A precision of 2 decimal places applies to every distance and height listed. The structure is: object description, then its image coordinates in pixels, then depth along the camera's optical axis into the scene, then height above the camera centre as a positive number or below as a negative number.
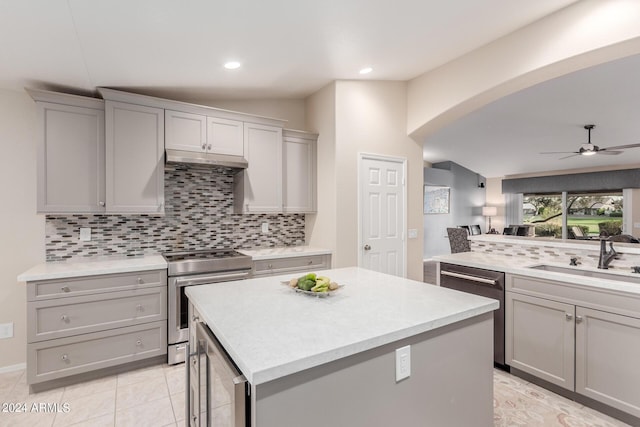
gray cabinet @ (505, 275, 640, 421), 2.05 -0.88
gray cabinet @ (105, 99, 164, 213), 2.79 +0.48
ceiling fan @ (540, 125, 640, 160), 5.49 +1.06
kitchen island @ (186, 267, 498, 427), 0.99 -0.49
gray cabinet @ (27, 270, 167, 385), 2.39 -0.87
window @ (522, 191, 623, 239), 8.45 -0.02
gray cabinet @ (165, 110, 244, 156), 3.07 +0.78
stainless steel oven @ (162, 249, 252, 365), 2.83 -0.62
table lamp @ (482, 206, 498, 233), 10.47 +0.04
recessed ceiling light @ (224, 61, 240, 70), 2.83 +1.30
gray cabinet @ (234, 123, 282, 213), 3.48 +0.42
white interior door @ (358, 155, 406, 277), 3.76 -0.02
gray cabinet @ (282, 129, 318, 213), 3.80 +0.49
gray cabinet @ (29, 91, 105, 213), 2.59 +0.48
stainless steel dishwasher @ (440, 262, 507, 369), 2.72 -0.65
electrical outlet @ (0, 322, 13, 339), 2.75 -1.01
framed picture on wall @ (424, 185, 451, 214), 9.08 +0.39
